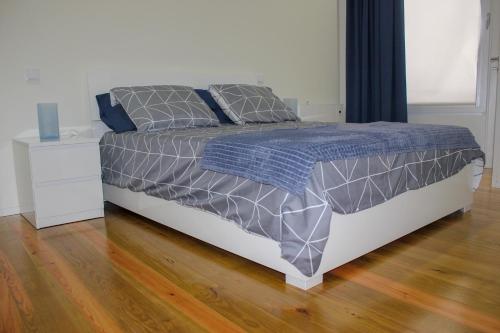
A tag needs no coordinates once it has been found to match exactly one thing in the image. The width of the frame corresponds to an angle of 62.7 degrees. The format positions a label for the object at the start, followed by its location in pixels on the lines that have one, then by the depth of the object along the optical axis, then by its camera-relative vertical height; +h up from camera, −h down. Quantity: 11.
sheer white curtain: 3.91 +0.46
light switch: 2.74 +0.24
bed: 1.52 -0.46
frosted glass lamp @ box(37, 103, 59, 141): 2.60 -0.07
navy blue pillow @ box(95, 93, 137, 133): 2.78 -0.06
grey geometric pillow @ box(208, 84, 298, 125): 3.07 -0.01
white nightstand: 2.43 -0.43
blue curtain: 4.21 +0.39
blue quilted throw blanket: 1.52 -0.20
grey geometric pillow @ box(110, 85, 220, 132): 2.67 -0.01
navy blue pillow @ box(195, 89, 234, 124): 3.15 -0.02
